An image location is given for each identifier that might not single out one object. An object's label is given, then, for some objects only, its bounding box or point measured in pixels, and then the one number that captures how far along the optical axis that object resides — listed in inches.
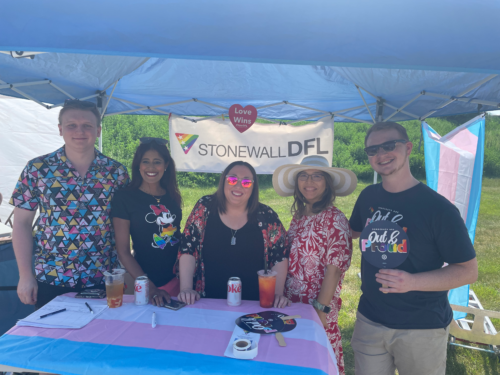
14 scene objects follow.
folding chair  107.4
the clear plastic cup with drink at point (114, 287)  61.1
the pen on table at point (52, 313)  58.0
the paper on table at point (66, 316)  55.4
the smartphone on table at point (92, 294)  66.2
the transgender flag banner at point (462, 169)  110.9
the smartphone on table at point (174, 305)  62.2
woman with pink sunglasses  72.1
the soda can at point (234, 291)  63.4
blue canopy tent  48.0
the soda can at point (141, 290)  63.0
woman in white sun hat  72.8
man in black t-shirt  61.0
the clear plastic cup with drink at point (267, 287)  62.0
